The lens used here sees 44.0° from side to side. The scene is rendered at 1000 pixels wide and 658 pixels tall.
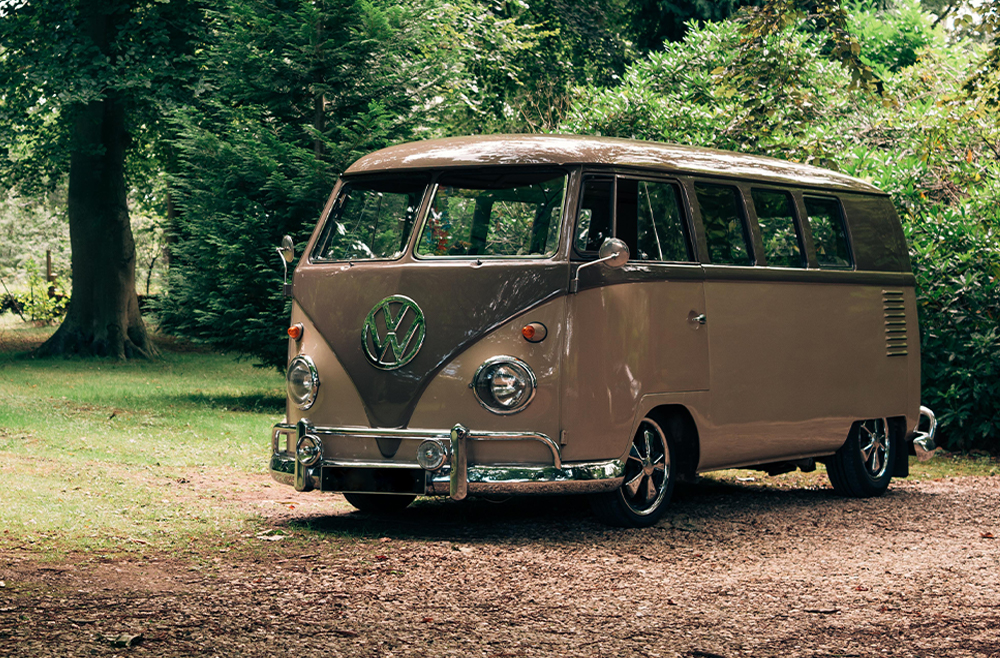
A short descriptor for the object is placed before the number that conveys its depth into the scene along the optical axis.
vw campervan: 7.48
